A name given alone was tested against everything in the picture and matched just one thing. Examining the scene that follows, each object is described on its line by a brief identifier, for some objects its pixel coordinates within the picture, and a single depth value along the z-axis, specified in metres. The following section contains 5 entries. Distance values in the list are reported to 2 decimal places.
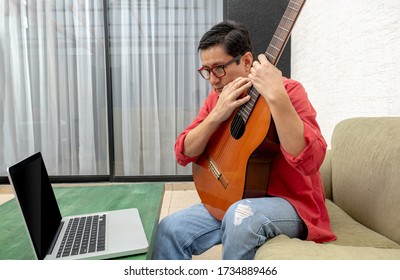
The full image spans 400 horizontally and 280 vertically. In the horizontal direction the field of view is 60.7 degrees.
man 0.93
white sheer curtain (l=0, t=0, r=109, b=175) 3.25
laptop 0.75
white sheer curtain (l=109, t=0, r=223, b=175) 3.28
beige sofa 0.91
